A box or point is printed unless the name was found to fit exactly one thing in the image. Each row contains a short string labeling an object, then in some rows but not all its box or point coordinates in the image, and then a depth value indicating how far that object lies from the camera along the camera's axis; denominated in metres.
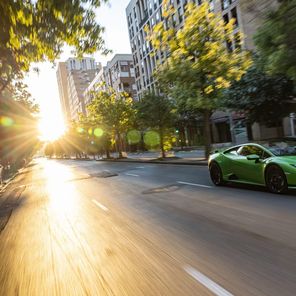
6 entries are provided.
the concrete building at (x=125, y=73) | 86.88
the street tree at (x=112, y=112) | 45.53
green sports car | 8.44
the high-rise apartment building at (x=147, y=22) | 40.25
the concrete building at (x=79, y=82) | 160.38
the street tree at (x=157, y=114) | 32.62
